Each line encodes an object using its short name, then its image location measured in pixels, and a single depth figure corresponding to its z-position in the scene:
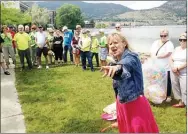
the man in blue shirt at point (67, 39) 7.16
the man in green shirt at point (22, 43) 5.97
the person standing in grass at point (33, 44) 6.48
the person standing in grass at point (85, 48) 6.14
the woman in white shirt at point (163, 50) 3.58
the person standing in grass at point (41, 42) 6.38
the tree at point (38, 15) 38.91
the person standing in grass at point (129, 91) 1.68
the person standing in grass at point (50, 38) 6.91
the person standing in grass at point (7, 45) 6.46
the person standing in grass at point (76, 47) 6.70
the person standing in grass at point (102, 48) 6.05
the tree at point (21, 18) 12.73
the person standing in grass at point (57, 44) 7.01
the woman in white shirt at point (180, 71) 3.35
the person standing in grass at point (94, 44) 6.27
